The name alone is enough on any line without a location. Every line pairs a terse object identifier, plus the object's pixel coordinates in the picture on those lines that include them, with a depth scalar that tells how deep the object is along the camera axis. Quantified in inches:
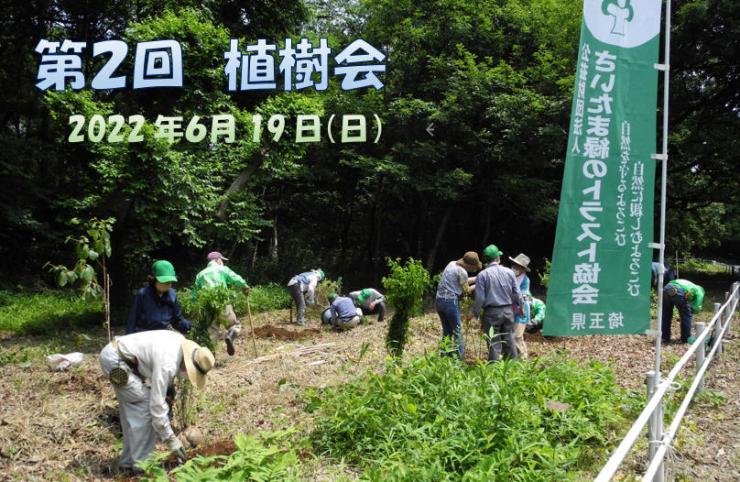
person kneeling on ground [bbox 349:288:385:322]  527.5
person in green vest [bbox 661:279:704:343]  351.9
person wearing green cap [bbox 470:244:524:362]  281.4
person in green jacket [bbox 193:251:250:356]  336.5
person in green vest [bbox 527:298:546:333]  395.9
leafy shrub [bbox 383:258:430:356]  306.2
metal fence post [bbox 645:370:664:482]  145.1
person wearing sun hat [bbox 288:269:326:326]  501.7
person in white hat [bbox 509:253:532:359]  313.7
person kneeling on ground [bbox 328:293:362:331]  467.5
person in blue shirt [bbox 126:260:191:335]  236.5
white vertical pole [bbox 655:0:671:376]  181.0
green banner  184.5
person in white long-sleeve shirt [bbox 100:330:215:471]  185.3
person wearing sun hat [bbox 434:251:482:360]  301.4
